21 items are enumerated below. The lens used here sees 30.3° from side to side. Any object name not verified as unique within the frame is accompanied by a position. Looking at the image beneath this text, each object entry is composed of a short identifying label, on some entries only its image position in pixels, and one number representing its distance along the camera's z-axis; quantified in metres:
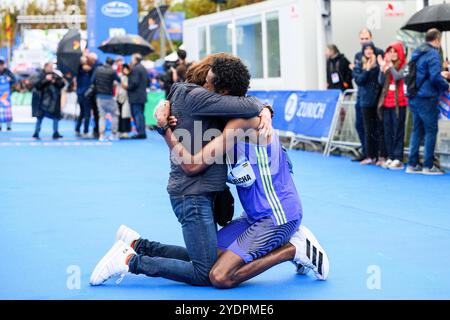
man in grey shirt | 5.33
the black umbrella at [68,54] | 23.92
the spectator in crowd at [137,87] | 19.27
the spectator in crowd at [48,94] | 19.17
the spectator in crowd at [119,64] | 21.23
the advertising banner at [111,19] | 25.30
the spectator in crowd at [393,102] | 12.27
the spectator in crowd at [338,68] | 15.38
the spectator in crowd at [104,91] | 18.97
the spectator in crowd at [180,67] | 17.23
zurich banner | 14.75
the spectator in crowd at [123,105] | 20.02
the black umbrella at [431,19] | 11.75
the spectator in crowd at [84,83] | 19.78
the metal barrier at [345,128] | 14.29
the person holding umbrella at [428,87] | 11.26
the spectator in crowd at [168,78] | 19.06
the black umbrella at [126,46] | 22.19
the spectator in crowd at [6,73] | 21.06
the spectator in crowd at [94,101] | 19.67
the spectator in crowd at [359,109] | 12.92
